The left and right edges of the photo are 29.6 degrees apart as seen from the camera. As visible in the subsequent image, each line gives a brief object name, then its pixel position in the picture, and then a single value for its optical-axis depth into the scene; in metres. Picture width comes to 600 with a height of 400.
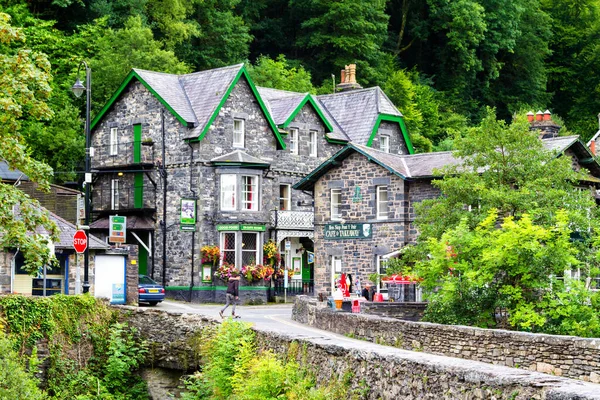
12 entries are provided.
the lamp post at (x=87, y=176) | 33.22
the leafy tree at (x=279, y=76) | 62.72
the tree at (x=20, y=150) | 23.33
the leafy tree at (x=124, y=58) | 55.38
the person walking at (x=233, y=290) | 32.97
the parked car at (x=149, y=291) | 40.53
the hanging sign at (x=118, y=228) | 38.19
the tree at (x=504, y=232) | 27.91
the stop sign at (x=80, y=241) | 32.47
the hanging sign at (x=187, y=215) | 46.44
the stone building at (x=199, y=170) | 47.50
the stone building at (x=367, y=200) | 41.19
